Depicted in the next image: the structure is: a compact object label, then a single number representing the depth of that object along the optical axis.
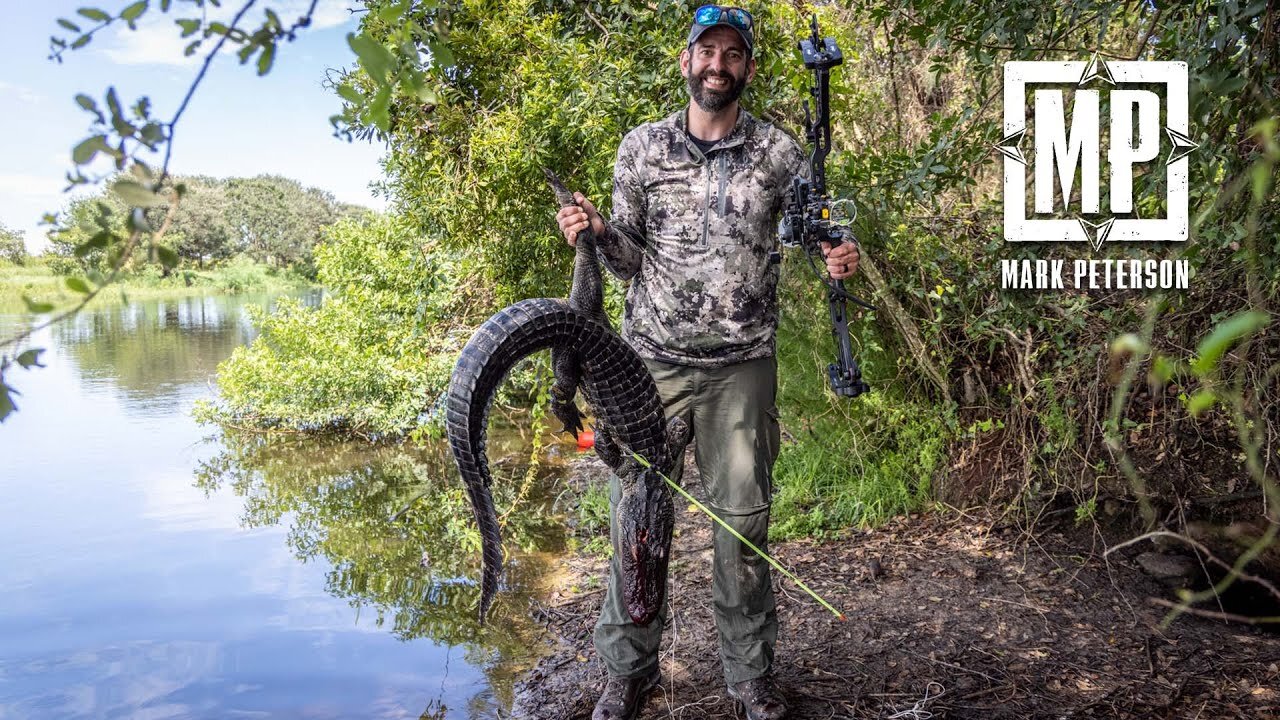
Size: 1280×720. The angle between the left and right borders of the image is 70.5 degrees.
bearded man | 3.09
